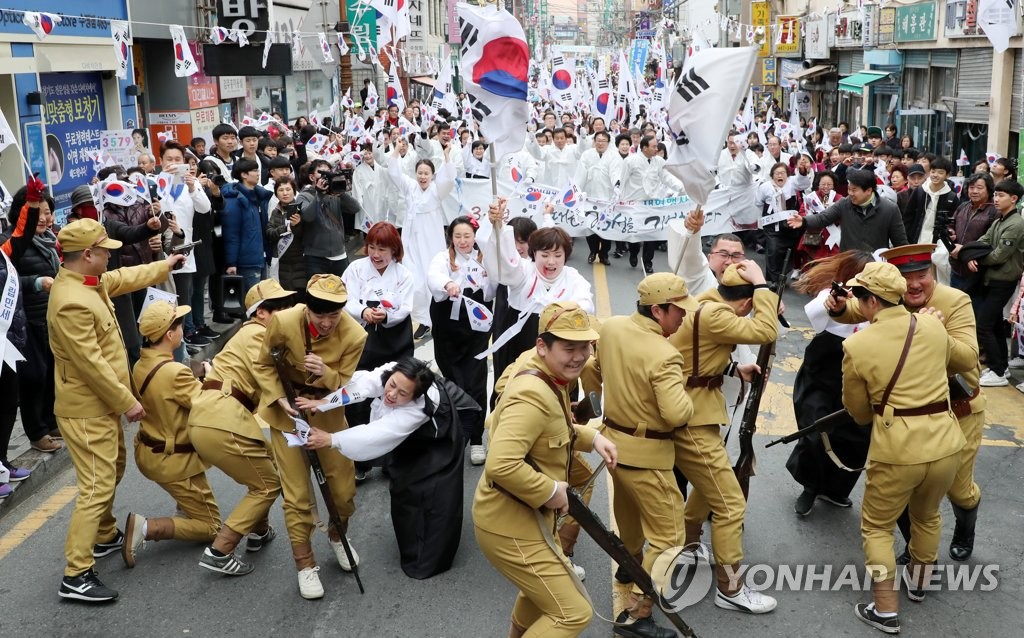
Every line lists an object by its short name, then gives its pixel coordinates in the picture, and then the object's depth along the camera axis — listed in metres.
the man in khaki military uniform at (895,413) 4.66
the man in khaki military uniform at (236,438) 5.21
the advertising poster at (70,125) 15.30
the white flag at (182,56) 14.98
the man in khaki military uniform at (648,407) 4.48
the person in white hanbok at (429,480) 5.30
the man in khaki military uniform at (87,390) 5.06
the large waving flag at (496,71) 6.30
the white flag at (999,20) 14.44
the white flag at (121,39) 15.30
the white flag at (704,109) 5.88
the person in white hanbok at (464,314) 6.91
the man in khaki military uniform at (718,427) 4.88
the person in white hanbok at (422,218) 10.98
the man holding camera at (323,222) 8.95
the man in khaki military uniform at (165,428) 5.45
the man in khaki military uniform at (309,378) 4.98
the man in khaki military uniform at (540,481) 3.85
